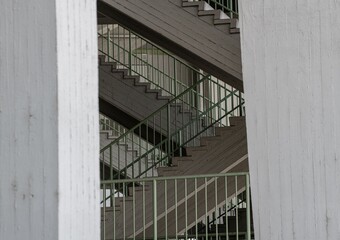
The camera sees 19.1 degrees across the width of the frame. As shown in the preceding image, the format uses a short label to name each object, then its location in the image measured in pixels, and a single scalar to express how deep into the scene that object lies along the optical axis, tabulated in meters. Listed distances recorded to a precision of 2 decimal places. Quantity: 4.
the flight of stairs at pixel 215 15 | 14.81
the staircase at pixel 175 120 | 14.66
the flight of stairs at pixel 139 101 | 18.73
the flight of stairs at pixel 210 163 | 16.81
